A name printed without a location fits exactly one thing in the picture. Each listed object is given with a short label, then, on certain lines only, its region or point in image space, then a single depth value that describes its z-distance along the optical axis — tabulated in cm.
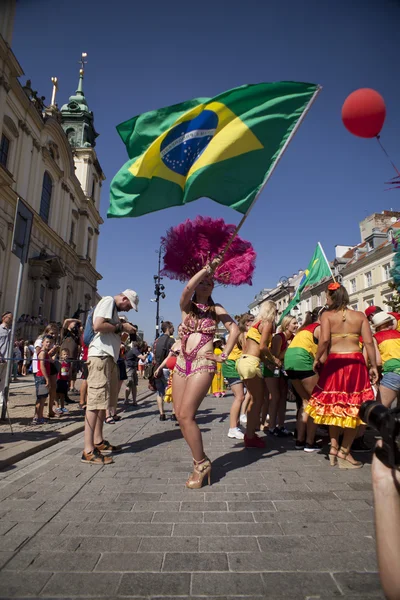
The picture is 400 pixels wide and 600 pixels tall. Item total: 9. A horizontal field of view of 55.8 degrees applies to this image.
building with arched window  2358
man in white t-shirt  431
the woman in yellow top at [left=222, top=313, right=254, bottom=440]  572
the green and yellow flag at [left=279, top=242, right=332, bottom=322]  851
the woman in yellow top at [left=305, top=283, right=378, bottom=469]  403
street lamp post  2587
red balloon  430
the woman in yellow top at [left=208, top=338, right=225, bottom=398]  1320
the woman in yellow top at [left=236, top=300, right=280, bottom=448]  481
